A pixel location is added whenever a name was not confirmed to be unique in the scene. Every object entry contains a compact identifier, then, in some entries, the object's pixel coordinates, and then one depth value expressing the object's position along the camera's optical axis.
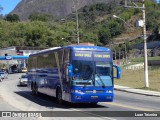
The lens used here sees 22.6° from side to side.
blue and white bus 20.22
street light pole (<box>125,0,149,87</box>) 35.75
